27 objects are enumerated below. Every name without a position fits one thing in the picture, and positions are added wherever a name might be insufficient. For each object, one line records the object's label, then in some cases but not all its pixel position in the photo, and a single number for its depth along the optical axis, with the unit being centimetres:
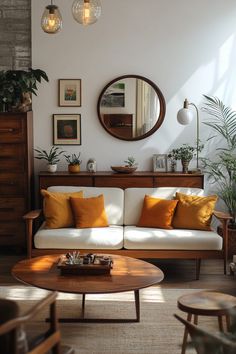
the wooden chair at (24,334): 232
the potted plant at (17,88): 588
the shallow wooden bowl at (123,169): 611
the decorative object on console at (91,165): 625
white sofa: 515
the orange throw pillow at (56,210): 542
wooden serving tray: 407
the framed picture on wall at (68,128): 638
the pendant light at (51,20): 387
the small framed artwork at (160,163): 632
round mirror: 630
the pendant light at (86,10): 367
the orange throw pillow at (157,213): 543
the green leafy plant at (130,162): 626
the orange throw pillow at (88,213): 541
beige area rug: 374
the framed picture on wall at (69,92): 632
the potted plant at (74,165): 620
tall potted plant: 626
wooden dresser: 592
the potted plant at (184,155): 615
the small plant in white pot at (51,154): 635
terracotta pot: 620
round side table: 325
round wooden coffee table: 379
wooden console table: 606
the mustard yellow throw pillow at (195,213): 539
